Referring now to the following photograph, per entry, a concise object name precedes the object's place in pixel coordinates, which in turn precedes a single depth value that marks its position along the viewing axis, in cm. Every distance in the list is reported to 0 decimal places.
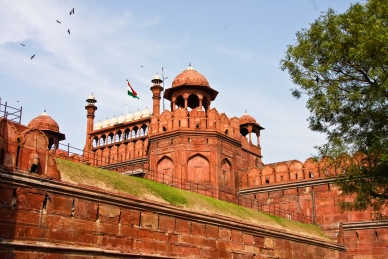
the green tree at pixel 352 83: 1201
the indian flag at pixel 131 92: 3281
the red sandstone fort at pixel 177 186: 1061
